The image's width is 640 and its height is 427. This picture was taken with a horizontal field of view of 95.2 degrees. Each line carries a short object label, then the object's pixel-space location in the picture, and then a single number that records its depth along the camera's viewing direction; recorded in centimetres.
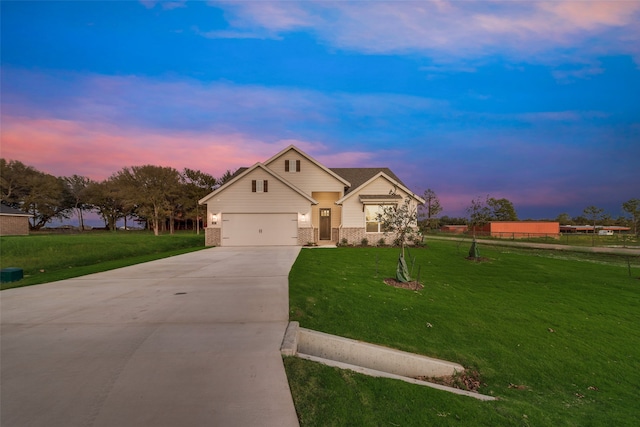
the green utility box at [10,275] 992
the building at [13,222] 3531
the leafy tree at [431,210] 1503
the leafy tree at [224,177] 6256
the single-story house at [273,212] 2219
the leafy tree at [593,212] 4634
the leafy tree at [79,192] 5741
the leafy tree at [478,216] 1768
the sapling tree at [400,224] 1043
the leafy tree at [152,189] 4819
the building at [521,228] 4528
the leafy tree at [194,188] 5097
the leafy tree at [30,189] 4925
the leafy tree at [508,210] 6800
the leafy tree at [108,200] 5250
